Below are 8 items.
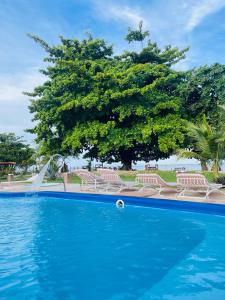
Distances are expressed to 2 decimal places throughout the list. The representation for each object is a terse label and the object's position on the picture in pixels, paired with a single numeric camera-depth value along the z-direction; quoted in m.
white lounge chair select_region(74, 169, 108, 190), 11.80
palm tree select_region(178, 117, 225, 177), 12.03
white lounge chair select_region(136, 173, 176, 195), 9.79
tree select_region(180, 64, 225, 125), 19.03
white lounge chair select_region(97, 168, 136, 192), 11.11
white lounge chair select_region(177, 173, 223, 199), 8.68
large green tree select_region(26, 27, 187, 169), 18.45
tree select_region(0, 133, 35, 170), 27.23
